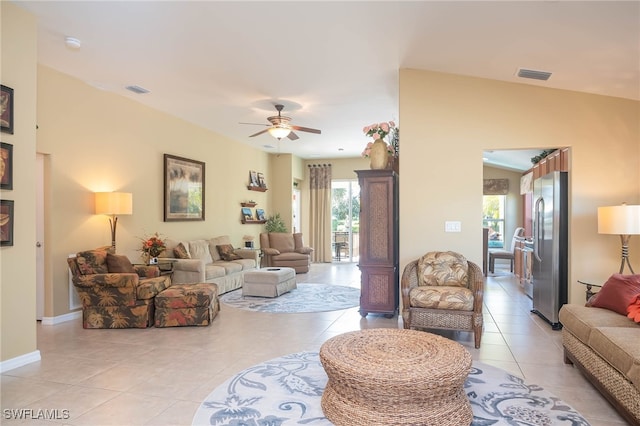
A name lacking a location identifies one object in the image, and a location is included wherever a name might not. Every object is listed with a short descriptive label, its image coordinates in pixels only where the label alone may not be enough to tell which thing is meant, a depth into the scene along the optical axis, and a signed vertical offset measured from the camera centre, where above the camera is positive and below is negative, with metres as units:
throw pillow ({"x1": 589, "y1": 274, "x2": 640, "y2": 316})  3.10 -0.63
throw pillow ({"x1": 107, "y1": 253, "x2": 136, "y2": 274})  4.73 -0.59
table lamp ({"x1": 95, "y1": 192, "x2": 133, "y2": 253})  5.11 +0.15
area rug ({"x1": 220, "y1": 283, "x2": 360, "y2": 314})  5.54 -1.31
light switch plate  4.62 -0.13
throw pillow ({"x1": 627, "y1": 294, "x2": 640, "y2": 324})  2.85 -0.70
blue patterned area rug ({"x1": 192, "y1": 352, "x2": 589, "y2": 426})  2.46 -1.27
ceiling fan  5.84 +1.28
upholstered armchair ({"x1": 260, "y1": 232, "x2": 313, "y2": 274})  8.99 -0.85
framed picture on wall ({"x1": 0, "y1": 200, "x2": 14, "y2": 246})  3.23 -0.06
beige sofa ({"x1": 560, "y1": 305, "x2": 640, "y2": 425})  2.27 -0.91
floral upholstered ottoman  4.57 -1.09
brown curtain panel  11.23 +0.07
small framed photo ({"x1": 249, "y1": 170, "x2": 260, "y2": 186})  9.48 +0.88
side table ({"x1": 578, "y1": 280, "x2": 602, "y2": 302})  3.92 -0.76
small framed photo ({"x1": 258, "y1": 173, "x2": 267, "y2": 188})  9.86 +0.84
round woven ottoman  2.22 -0.98
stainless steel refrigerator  4.50 -0.38
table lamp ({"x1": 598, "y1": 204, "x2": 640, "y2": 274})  3.72 -0.05
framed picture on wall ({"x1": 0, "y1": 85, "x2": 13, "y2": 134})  3.24 +0.88
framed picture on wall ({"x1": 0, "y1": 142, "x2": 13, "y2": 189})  3.22 +0.40
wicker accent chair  3.92 -0.80
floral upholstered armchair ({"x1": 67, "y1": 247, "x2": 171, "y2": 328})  4.44 -0.93
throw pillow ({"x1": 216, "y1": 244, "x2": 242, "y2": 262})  7.47 -0.73
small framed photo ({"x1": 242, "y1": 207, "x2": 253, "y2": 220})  9.12 +0.02
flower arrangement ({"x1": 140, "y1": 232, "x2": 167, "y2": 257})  5.55 -0.46
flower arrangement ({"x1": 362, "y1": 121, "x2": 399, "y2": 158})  5.12 +1.08
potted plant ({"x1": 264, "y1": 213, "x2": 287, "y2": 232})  10.10 -0.26
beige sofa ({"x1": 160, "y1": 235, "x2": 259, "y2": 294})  5.95 -0.86
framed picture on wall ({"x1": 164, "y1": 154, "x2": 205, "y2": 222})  6.59 +0.46
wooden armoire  5.00 -0.35
